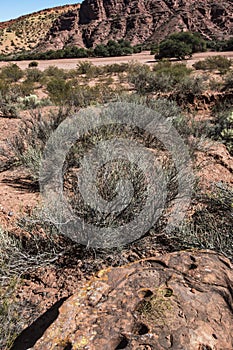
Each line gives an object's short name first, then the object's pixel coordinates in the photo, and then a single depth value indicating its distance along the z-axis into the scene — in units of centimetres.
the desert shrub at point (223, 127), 658
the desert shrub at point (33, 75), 2077
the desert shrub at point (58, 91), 995
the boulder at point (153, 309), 163
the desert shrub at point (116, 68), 2284
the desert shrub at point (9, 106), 906
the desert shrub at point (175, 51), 2952
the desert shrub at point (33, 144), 484
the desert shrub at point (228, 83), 1125
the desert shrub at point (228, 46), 3378
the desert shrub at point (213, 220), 291
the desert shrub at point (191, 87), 995
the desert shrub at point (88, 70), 2146
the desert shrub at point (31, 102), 1012
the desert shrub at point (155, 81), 1206
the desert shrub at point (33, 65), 3028
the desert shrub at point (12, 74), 2099
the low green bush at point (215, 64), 1973
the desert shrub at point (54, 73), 2117
